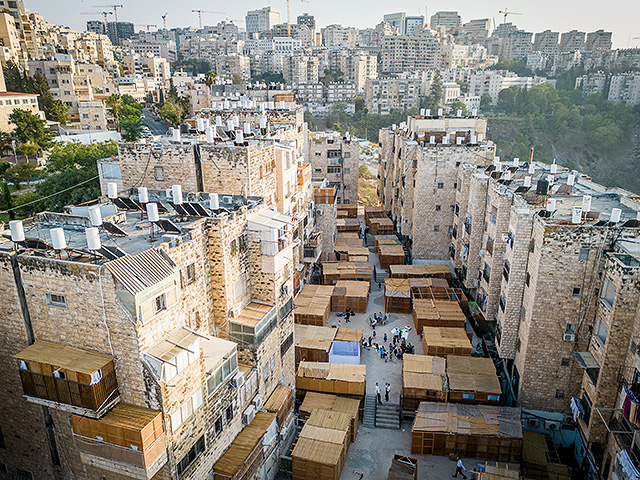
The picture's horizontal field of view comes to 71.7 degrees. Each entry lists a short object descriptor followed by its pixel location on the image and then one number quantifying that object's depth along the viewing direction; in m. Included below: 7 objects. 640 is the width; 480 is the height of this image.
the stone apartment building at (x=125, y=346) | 14.02
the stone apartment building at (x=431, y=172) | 44.38
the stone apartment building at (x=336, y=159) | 60.47
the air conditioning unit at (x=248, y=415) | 20.03
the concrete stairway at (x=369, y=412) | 27.61
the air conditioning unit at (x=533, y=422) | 25.98
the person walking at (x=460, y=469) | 23.28
